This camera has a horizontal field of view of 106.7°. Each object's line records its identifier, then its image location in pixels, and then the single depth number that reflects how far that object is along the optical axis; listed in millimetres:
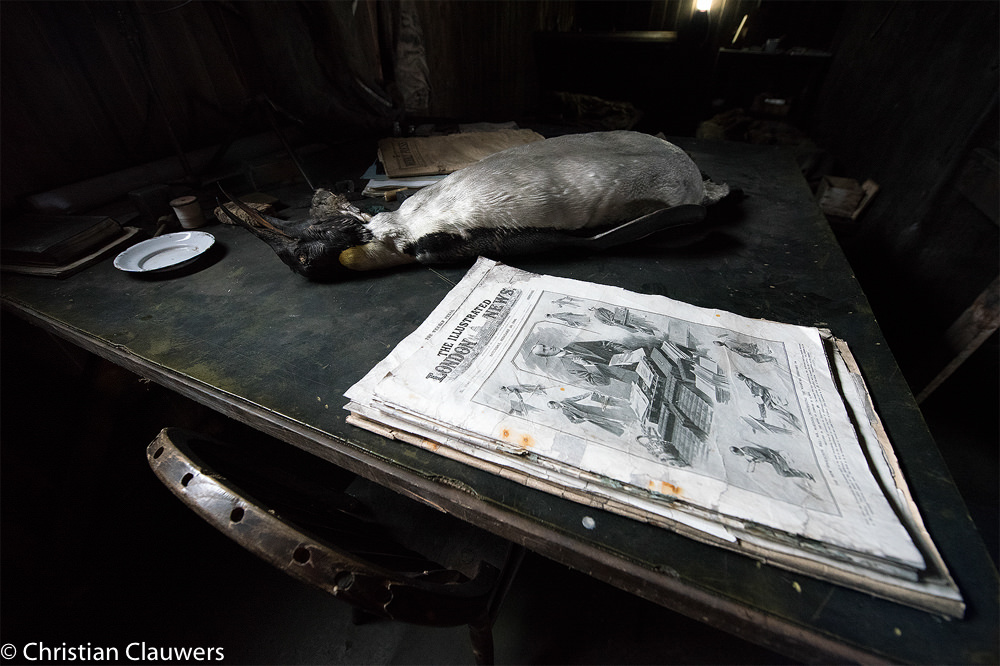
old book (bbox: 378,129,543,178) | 1230
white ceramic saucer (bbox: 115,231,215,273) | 906
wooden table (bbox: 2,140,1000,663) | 343
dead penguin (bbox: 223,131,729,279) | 829
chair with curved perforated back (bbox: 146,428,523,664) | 353
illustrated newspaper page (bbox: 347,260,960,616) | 383
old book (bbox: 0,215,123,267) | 924
